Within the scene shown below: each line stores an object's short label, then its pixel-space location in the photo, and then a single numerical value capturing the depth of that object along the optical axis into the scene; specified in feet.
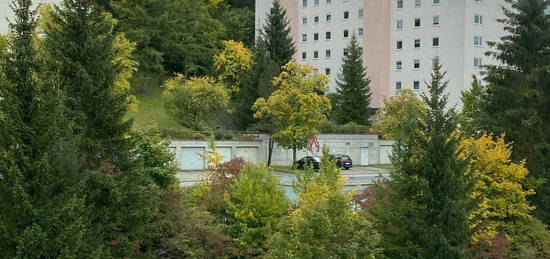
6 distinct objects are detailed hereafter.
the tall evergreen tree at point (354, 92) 192.95
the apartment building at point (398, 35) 190.49
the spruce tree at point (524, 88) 93.56
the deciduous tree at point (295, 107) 147.13
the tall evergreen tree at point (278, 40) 203.72
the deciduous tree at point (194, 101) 157.17
